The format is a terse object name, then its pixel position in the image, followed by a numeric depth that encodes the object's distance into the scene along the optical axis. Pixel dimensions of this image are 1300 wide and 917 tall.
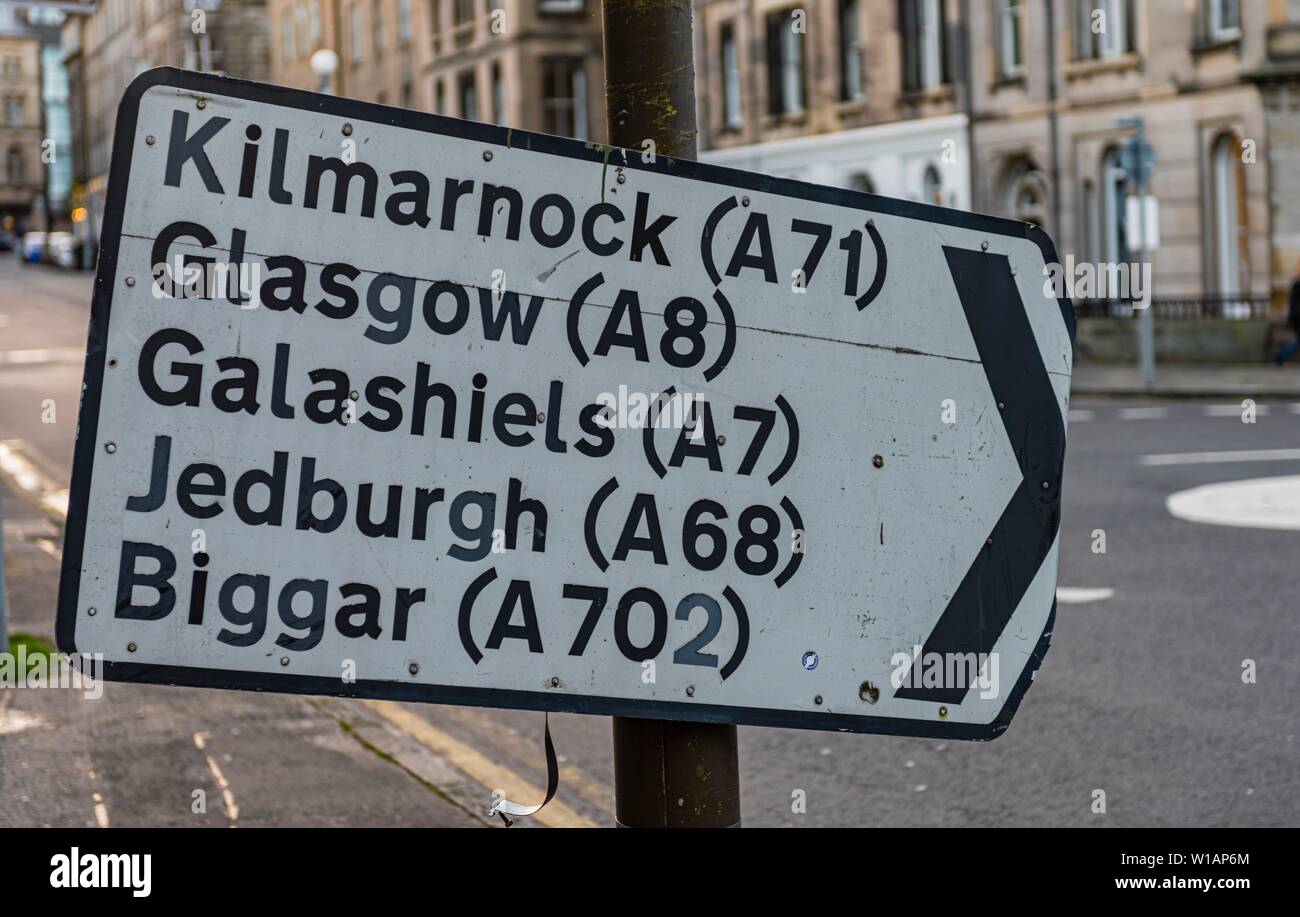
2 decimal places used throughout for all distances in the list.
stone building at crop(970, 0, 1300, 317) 26.17
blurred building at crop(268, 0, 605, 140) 44.84
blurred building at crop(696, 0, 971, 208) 33.41
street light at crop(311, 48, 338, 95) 25.89
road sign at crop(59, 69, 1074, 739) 2.22
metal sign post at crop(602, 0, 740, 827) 2.54
